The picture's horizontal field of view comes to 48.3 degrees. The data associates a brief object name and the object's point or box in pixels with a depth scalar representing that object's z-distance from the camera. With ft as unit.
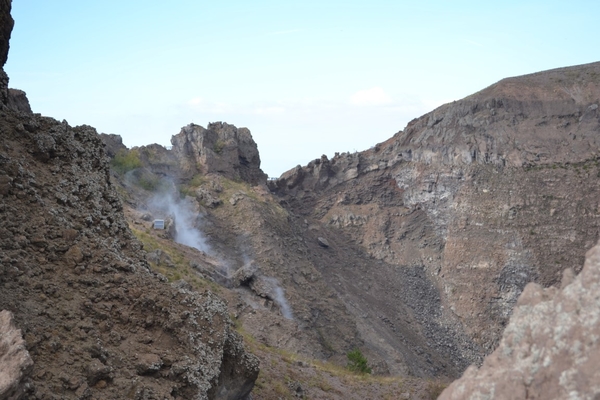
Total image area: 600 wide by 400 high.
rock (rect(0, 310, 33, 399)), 24.22
